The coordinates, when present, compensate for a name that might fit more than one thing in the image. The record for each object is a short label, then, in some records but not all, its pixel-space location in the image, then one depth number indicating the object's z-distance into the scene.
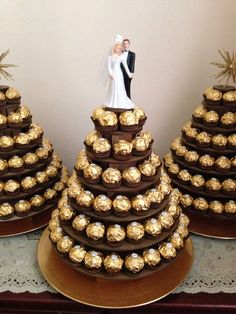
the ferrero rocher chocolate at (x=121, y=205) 0.82
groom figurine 0.80
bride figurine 0.79
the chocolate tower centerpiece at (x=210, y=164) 1.01
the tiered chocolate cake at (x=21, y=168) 1.02
